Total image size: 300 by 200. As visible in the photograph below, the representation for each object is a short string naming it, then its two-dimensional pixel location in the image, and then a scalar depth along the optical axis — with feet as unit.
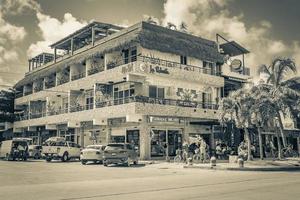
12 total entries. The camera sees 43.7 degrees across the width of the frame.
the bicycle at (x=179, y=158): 95.61
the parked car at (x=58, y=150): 106.83
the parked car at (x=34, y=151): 126.11
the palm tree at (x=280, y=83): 94.08
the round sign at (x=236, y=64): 154.92
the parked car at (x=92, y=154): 93.91
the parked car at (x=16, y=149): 115.03
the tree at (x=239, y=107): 92.84
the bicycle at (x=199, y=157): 97.81
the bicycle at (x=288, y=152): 126.21
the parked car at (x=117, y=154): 86.58
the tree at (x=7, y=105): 192.34
